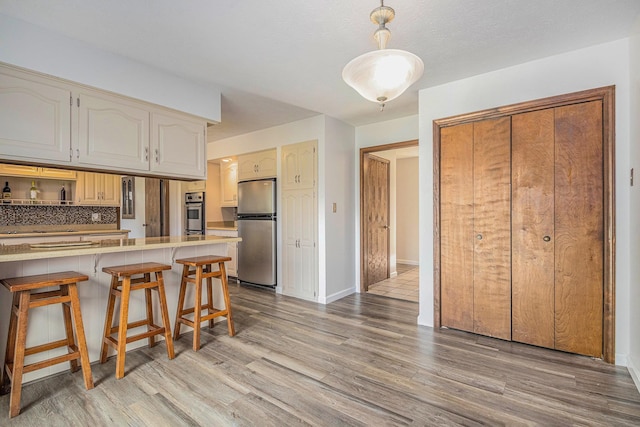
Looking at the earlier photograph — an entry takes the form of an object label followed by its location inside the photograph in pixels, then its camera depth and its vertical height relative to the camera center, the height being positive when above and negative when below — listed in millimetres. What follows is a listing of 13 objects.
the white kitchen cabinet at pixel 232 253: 5137 -683
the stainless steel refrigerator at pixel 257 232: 4496 -287
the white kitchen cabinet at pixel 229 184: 5613 +541
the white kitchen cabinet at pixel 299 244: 4125 -438
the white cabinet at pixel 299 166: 4098 +649
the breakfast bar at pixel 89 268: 2029 -407
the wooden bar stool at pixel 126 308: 2158 -717
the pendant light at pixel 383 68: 1440 +702
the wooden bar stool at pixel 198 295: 2625 -744
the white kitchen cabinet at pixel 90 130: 2082 +673
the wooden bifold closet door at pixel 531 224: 2371 -101
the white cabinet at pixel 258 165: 4578 +738
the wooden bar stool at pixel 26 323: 1786 -713
